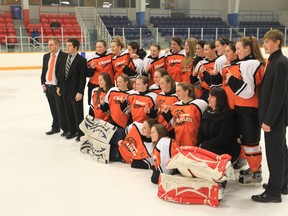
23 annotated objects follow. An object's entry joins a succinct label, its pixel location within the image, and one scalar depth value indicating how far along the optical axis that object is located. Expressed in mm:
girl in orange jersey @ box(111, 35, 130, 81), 4605
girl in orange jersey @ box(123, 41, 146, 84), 4555
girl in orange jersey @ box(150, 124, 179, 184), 3115
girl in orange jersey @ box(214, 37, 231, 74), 3400
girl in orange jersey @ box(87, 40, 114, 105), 4637
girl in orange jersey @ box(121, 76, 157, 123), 3641
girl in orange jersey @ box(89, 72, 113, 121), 4121
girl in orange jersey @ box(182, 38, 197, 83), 4066
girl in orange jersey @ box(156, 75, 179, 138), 3484
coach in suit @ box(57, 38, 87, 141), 4496
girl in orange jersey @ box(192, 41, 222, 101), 3521
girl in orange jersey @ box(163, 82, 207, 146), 3223
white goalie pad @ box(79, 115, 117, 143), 3801
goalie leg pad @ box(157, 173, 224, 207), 2742
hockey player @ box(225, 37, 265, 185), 2770
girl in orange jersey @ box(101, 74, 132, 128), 3882
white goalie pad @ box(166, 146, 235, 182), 2699
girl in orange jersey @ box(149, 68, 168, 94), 3775
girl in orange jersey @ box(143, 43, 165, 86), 4531
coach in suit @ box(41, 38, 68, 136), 4703
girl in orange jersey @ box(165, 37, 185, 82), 4422
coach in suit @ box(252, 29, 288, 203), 2525
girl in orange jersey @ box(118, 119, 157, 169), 3500
